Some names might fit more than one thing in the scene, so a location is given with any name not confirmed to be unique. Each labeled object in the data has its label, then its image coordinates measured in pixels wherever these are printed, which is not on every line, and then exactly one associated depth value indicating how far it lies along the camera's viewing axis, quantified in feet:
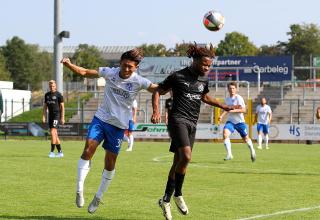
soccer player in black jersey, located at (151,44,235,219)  31.94
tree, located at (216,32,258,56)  314.96
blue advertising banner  176.35
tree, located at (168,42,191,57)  312.29
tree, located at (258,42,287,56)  337.84
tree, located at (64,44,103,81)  344.08
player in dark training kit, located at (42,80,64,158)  71.41
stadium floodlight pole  114.32
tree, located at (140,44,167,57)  328.29
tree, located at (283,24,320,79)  307.99
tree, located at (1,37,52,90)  364.38
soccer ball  47.75
